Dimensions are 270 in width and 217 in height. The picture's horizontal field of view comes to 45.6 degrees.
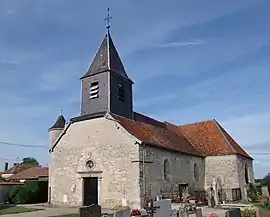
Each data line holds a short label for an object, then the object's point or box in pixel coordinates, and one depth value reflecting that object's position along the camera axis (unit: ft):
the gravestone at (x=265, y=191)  102.06
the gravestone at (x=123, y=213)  38.06
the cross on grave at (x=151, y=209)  42.22
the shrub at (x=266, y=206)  52.37
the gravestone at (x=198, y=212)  51.12
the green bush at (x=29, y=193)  96.17
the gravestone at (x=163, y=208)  43.13
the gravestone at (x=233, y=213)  43.20
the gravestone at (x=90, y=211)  37.08
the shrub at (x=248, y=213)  49.67
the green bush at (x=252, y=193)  94.01
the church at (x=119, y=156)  70.38
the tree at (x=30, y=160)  324.31
